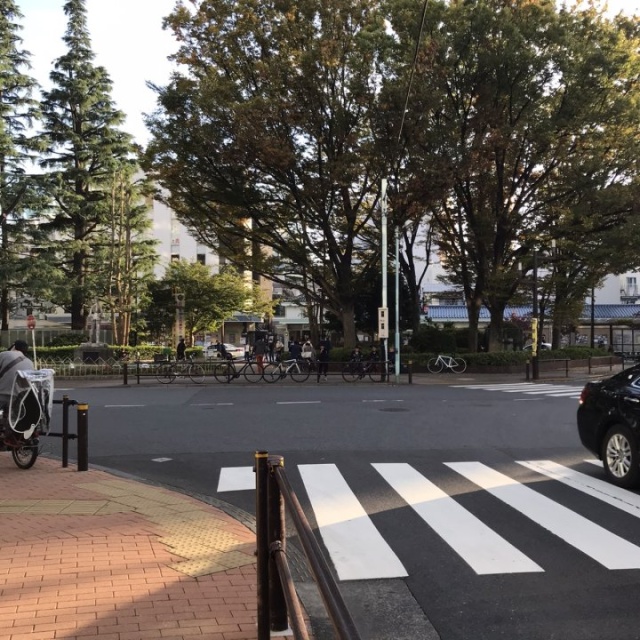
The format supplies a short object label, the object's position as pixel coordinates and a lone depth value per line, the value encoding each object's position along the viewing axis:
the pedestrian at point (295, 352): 29.03
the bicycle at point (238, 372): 24.03
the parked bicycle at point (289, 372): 23.77
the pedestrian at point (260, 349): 24.92
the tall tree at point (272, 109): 23.44
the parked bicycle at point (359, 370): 24.03
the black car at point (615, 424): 7.14
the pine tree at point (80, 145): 38.84
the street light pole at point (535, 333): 25.86
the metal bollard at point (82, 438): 8.04
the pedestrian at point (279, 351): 36.75
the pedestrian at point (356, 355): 27.06
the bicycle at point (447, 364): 29.19
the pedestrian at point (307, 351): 26.33
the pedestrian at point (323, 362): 24.20
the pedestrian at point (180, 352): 30.02
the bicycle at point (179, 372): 24.28
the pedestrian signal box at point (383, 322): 23.83
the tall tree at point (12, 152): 34.03
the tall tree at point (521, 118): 24.42
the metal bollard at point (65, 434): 8.41
